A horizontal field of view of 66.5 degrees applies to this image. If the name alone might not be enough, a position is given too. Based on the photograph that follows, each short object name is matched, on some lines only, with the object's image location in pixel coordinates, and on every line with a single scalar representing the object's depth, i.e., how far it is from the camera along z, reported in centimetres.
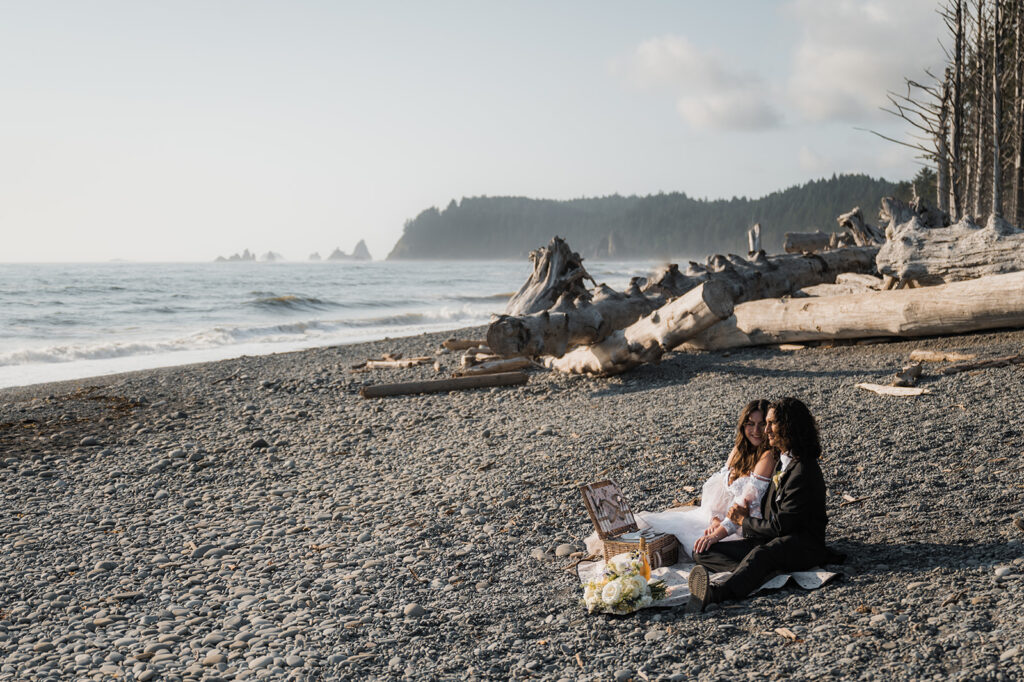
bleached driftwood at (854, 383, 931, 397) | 768
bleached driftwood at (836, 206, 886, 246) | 1777
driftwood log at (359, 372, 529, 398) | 1081
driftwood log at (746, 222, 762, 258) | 1958
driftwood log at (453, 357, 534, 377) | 1138
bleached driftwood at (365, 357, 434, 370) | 1323
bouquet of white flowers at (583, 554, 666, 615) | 405
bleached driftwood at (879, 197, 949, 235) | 1523
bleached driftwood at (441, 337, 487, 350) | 1406
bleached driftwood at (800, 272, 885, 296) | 1248
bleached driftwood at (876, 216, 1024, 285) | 1049
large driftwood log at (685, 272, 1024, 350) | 903
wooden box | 458
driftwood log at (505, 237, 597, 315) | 1205
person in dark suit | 426
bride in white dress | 468
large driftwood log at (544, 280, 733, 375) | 924
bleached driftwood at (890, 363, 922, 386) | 805
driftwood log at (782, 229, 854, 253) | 1962
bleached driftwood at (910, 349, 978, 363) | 863
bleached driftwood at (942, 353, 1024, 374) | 825
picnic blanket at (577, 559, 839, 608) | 416
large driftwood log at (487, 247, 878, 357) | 1032
